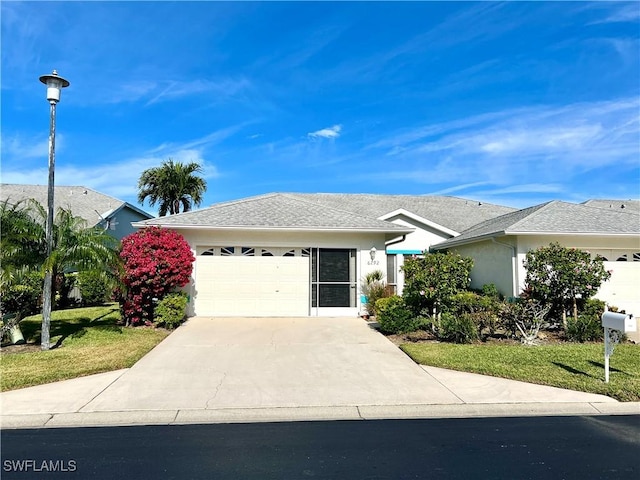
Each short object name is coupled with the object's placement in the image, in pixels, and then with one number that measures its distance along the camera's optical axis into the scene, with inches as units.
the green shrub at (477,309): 398.3
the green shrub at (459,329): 386.9
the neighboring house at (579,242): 526.0
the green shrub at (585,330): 402.6
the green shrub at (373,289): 550.9
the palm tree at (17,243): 346.9
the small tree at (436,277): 412.8
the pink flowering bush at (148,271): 465.7
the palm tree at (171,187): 1074.7
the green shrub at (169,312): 464.2
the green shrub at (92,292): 688.4
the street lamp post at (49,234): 349.7
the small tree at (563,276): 417.7
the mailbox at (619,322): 248.5
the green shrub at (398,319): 439.5
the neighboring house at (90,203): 874.8
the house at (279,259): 557.9
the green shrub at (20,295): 359.3
